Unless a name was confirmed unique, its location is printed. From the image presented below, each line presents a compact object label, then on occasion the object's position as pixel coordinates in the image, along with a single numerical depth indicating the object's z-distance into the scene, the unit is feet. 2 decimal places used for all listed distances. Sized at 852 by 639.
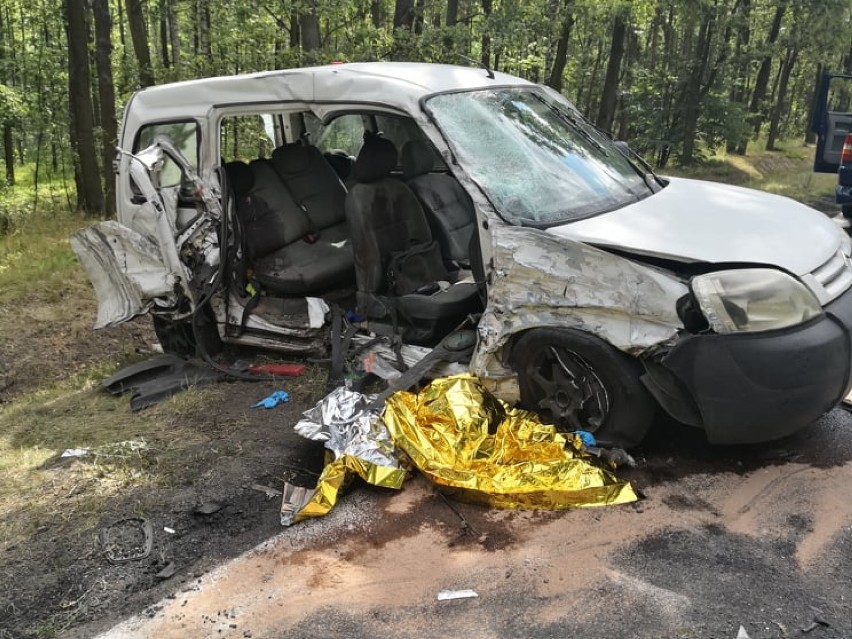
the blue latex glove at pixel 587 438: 12.13
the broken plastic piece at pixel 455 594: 9.38
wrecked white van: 10.84
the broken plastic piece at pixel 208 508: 11.75
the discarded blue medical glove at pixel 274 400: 15.71
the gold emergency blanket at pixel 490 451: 11.36
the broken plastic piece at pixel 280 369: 17.10
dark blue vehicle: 35.70
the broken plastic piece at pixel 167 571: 10.30
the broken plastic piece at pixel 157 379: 16.72
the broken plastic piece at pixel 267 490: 12.42
